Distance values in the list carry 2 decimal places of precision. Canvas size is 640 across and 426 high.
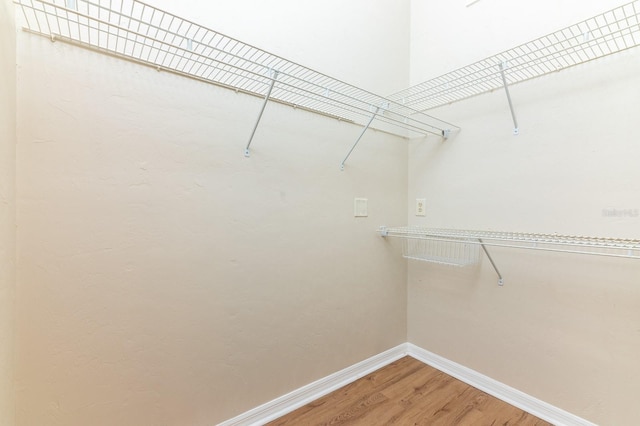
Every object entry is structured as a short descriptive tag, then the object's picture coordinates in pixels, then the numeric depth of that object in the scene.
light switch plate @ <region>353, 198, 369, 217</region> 1.65
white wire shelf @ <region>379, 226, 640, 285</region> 1.16
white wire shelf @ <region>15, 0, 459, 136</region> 0.87
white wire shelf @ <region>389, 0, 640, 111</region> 1.14
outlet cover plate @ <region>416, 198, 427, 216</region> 1.85
